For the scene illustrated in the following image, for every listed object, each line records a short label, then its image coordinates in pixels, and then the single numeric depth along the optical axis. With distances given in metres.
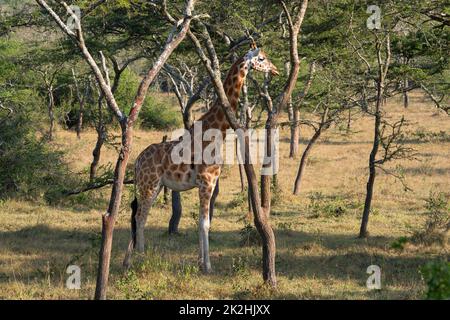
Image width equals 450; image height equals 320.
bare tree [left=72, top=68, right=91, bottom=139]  30.25
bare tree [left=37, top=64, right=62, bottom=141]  28.74
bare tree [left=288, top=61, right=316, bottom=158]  25.38
